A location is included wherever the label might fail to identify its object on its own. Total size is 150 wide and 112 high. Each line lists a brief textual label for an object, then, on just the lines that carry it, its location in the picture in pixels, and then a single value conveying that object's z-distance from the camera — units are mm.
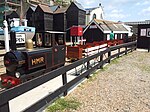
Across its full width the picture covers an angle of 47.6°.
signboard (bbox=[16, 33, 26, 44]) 14929
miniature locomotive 5535
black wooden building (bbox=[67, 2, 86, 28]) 33000
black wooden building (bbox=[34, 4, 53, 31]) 32781
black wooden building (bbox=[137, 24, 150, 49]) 19686
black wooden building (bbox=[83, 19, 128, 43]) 23391
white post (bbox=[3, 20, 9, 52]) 8487
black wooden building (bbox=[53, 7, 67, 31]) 33875
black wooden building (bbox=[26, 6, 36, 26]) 34731
